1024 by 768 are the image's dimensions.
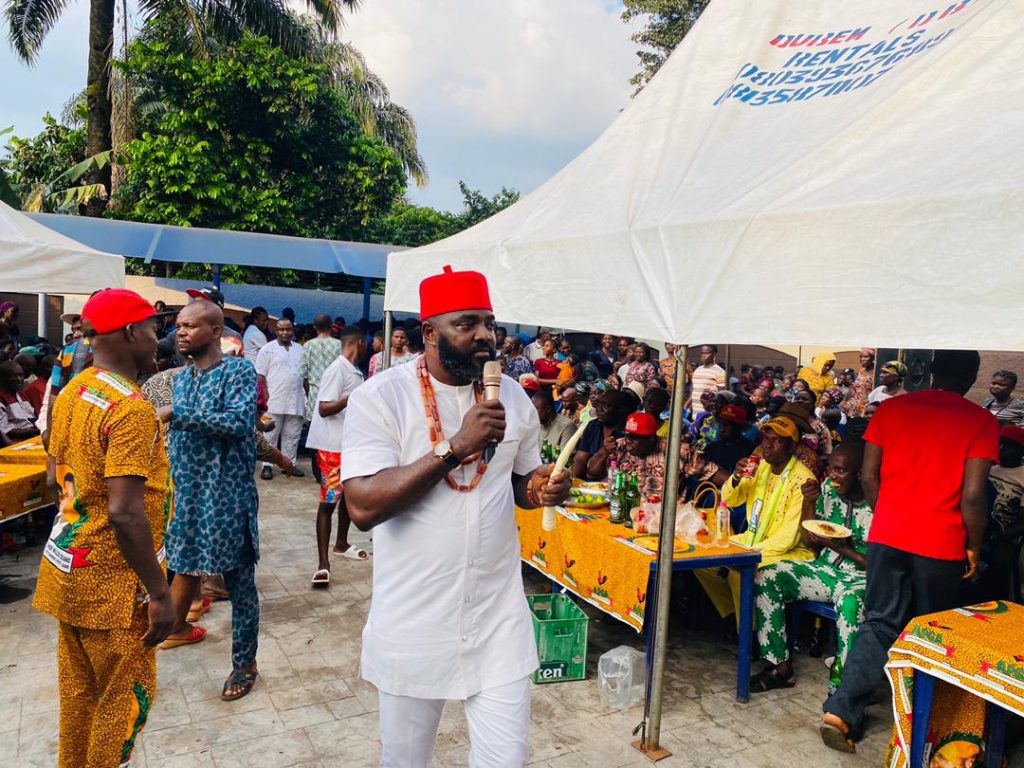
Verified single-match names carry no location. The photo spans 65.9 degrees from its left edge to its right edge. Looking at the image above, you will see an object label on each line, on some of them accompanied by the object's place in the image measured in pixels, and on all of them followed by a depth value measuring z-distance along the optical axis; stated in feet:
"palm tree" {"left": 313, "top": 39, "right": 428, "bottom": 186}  80.59
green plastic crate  14.29
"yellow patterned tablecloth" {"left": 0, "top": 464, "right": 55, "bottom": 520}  17.21
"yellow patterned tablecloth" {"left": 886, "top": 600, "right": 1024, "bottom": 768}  10.14
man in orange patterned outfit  7.93
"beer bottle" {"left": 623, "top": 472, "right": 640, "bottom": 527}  16.16
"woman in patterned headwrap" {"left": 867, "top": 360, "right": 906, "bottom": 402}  30.42
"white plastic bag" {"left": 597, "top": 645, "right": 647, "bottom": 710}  13.64
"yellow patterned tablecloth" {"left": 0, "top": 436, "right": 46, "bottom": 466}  19.19
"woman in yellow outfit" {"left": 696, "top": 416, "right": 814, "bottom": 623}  15.46
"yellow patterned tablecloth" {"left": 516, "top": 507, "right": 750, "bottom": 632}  13.66
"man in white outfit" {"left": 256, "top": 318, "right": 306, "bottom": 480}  30.45
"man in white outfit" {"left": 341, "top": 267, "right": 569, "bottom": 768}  7.27
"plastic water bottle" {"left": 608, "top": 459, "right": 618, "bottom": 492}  17.13
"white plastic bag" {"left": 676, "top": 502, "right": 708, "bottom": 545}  14.88
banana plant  55.47
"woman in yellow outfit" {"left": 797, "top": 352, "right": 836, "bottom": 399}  35.37
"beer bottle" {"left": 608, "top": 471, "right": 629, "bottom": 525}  16.10
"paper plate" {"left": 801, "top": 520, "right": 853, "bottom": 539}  14.11
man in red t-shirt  11.73
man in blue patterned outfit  12.36
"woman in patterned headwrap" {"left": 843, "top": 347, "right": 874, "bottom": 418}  33.68
